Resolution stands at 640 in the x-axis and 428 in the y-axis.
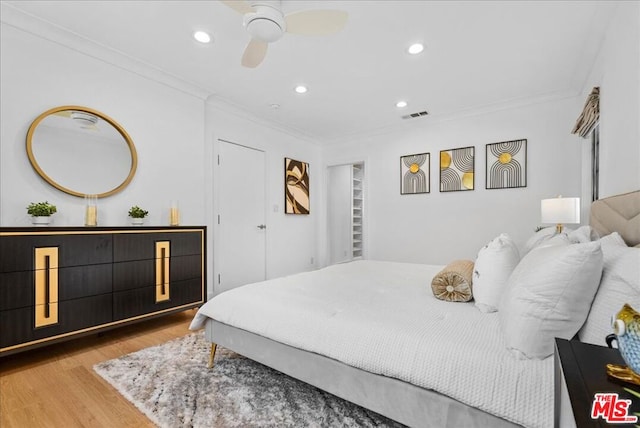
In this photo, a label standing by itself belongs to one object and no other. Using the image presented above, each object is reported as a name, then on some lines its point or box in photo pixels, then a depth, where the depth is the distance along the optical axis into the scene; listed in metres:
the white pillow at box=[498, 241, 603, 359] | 1.04
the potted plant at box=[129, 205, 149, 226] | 2.89
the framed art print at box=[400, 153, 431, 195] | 4.54
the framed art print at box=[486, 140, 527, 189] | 3.84
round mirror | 2.47
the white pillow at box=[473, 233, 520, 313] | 1.56
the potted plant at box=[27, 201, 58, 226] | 2.28
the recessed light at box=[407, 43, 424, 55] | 2.66
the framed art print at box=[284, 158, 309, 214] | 5.03
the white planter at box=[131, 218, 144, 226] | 2.90
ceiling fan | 1.88
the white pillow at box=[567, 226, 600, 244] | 1.65
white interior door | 4.02
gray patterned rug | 1.49
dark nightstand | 0.57
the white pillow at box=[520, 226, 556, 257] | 2.24
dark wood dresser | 2.04
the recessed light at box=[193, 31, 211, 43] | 2.51
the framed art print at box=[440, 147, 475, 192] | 4.19
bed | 1.05
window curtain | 2.58
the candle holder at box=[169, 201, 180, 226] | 3.18
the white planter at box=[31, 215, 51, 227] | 2.29
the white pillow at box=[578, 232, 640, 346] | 0.93
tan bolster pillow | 1.77
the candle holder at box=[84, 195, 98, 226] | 2.61
